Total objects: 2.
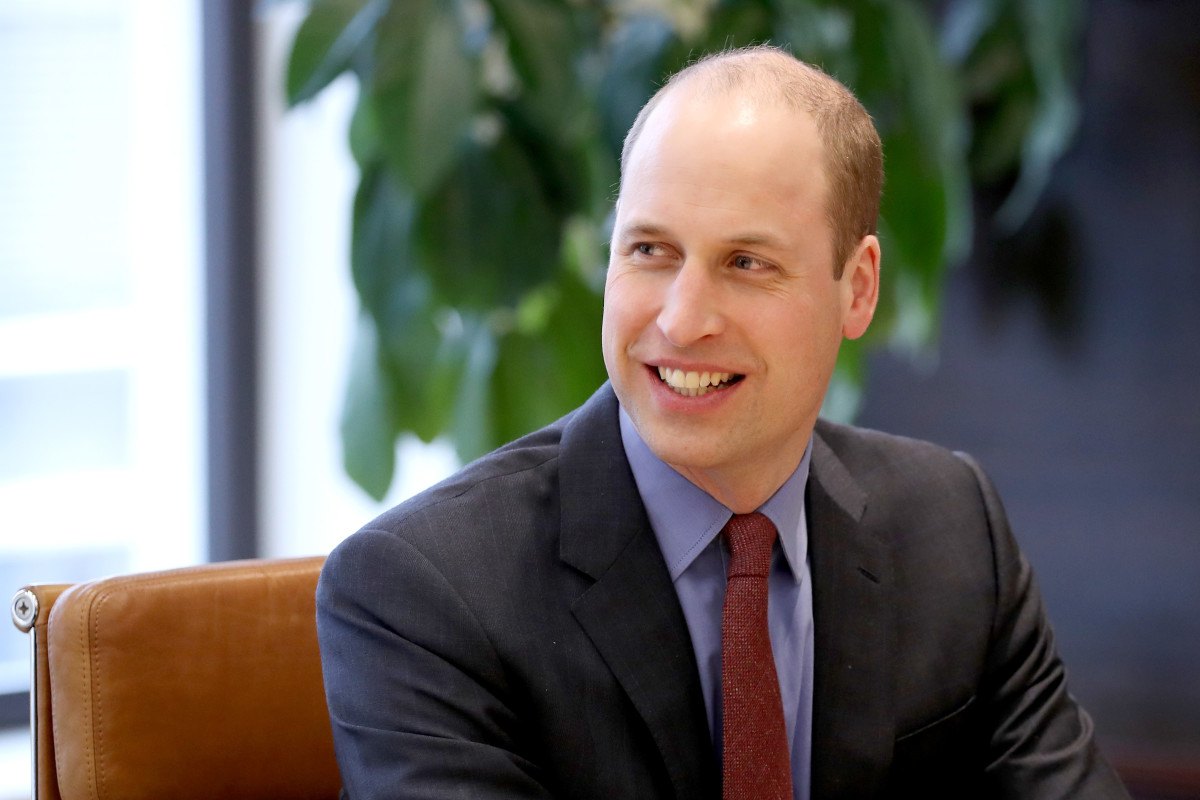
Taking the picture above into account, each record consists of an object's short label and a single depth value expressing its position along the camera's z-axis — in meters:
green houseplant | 5.04
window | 5.92
